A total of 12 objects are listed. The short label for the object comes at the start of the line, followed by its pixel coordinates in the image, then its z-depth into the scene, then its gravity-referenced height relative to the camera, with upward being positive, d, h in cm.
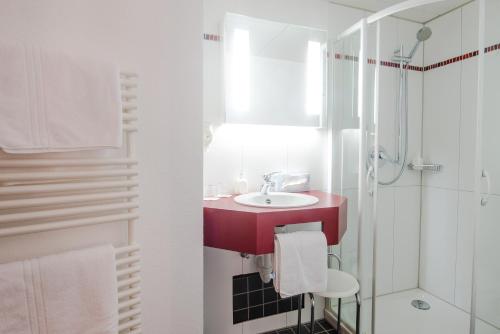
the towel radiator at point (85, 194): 83 -15
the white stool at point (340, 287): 145 -78
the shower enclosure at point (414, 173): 141 -15
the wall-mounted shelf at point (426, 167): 175 -13
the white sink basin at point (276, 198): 158 -30
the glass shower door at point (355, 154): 164 -3
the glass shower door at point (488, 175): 133 -14
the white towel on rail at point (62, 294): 78 -44
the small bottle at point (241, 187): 171 -24
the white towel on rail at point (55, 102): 77 +15
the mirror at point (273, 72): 167 +51
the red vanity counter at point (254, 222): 124 -35
